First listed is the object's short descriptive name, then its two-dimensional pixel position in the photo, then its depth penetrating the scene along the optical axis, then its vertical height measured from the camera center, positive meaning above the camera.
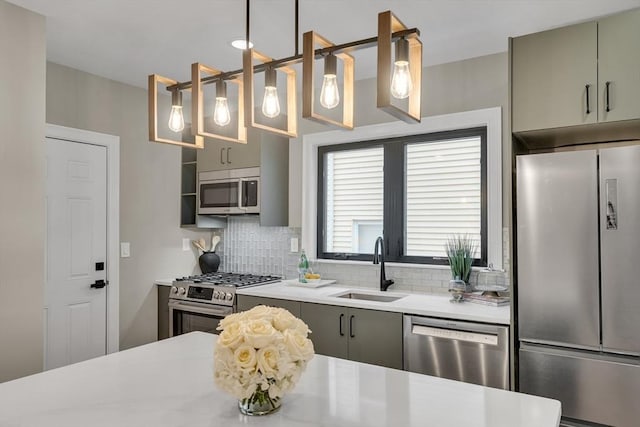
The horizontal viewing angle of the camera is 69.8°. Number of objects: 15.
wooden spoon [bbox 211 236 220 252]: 4.58 -0.24
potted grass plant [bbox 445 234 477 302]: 2.97 -0.28
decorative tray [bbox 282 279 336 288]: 3.59 -0.52
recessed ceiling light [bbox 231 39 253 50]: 2.98 +1.15
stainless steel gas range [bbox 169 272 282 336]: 3.57 -0.66
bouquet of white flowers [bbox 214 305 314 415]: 1.14 -0.36
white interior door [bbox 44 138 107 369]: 3.32 -0.26
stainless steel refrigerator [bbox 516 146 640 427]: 2.25 -0.32
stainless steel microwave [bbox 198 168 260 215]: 3.94 +0.23
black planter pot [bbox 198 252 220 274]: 4.40 -0.43
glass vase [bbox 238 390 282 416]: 1.22 -0.50
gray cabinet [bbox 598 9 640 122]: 2.29 +0.77
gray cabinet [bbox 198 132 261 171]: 3.96 +0.57
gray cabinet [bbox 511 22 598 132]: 2.39 +0.76
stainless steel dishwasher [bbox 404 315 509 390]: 2.52 -0.75
